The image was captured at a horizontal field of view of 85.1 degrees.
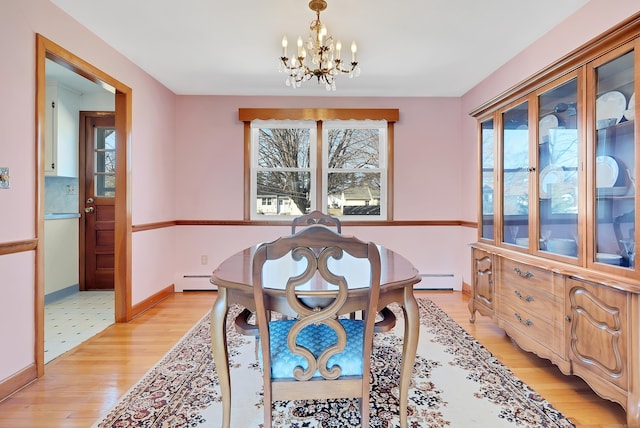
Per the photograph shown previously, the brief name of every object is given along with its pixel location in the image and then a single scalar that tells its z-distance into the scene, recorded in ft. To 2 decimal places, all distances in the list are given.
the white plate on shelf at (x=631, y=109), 5.36
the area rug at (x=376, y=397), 5.54
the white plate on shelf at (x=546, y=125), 7.20
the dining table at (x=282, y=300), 4.49
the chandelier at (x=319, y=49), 7.53
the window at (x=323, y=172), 14.02
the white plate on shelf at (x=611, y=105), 5.75
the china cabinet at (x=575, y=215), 5.41
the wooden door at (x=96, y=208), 13.82
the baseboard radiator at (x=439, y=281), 13.89
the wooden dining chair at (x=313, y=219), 9.67
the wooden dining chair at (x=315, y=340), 4.00
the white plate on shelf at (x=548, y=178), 7.07
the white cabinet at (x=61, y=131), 12.51
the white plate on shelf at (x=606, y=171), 5.84
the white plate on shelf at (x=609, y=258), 5.68
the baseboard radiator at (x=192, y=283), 13.76
